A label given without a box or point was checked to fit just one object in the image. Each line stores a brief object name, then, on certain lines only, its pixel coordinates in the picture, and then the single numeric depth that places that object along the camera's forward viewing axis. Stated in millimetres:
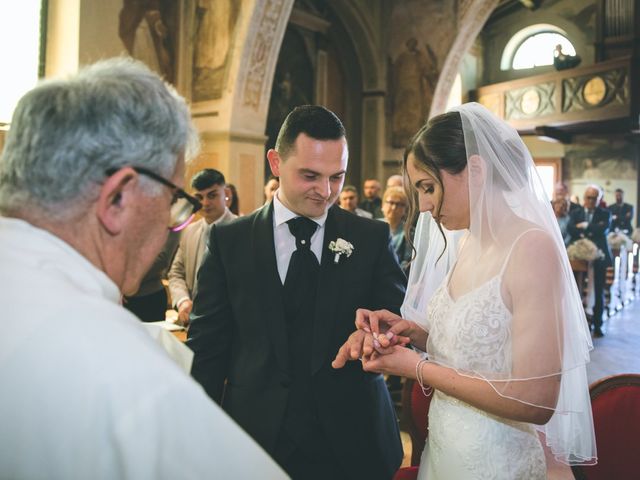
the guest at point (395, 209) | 5543
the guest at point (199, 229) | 4344
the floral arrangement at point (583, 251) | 8039
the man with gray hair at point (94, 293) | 764
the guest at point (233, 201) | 6574
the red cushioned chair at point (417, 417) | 2365
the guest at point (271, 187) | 6086
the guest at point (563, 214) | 8500
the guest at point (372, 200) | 8133
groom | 1968
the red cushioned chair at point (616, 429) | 1922
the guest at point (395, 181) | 6602
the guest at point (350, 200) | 6863
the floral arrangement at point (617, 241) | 10430
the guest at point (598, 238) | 8539
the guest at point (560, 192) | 8539
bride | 1564
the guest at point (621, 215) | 14750
